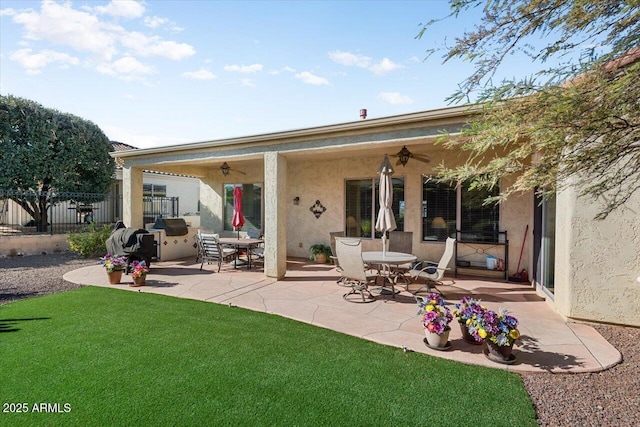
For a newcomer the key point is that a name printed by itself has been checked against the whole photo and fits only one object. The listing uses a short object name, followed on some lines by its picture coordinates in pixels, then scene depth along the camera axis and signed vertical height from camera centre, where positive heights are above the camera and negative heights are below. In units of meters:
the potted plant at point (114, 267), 6.98 -1.33
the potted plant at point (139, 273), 6.88 -1.43
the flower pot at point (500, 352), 3.54 -1.65
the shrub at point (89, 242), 10.68 -1.17
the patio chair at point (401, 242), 7.74 -0.87
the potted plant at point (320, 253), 10.12 -1.48
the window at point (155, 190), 18.73 +1.04
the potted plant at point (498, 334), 3.50 -1.41
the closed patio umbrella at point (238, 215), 9.72 -0.24
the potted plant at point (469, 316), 3.71 -1.35
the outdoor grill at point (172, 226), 10.34 -0.62
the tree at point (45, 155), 12.41 +2.24
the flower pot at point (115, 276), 7.04 -1.56
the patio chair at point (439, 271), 6.03 -1.26
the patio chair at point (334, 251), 6.97 -1.08
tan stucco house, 4.66 -0.08
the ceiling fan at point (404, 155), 7.75 +1.29
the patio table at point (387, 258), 6.08 -1.04
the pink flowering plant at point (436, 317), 3.82 -1.34
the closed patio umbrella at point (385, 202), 6.83 +0.11
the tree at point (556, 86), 1.98 +0.82
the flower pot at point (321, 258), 10.12 -1.65
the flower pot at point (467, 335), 4.05 -1.68
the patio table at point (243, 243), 8.84 -1.01
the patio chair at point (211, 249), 8.52 -1.15
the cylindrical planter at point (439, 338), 3.85 -1.62
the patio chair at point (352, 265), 5.71 -1.07
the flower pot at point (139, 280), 6.90 -1.61
